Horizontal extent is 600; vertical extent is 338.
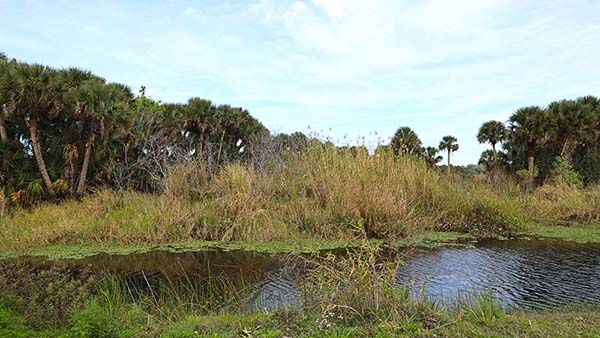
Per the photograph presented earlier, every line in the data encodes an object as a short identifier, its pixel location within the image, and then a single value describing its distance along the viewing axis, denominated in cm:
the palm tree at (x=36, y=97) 1277
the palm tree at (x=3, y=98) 1257
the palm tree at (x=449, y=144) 3078
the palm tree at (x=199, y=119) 2333
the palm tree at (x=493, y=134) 2589
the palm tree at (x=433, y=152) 2948
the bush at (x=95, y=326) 366
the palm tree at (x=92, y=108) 1355
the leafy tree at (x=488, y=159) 2674
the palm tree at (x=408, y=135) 2363
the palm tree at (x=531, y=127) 2230
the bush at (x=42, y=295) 435
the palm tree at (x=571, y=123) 2206
